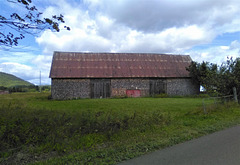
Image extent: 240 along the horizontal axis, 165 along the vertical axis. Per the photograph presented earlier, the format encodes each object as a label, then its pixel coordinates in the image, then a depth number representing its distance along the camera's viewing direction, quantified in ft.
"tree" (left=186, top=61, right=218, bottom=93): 82.79
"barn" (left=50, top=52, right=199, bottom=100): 77.36
